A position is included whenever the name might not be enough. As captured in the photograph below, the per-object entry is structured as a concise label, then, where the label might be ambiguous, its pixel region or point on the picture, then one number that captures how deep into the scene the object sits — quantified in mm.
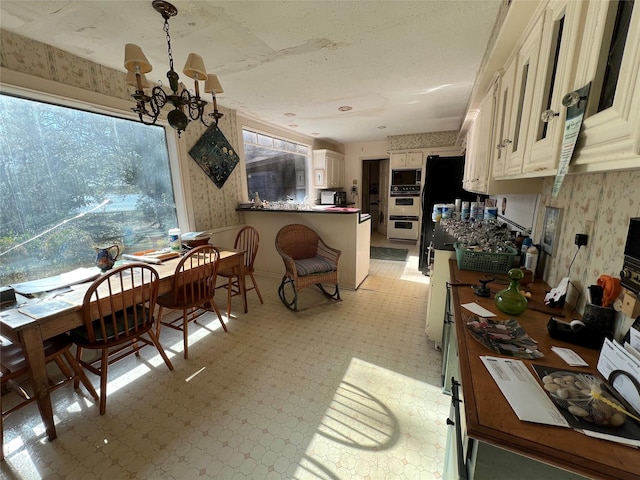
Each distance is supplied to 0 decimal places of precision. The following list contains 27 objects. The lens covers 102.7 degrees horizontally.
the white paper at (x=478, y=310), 1146
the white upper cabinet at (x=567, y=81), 568
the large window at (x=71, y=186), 1863
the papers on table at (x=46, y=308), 1426
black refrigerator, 3809
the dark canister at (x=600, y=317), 891
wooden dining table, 1337
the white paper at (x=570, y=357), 821
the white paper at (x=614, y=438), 562
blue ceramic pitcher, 2078
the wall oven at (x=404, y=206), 5751
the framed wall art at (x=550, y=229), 1388
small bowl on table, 2838
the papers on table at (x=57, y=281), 1725
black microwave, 5632
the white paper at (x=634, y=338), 713
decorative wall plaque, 3209
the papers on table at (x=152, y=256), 2356
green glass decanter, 1124
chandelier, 1454
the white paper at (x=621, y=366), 644
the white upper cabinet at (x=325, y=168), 5824
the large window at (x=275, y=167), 4266
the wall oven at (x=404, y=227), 5844
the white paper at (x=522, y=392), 642
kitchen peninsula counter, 3338
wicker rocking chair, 2836
